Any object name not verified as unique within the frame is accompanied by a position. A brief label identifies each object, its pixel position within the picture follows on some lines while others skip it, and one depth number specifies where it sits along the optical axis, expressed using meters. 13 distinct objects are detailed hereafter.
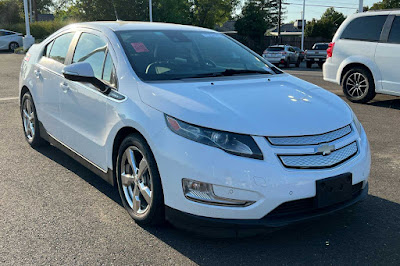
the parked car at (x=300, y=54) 28.59
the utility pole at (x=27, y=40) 28.75
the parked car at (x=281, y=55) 25.64
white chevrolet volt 2.87
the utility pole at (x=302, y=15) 46.11
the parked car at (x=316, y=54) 26.16
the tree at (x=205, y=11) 57.50
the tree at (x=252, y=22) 46.12
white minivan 8.75
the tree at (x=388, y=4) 60.03
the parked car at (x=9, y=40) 31.86
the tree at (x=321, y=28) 51.78
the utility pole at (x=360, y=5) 19.78
